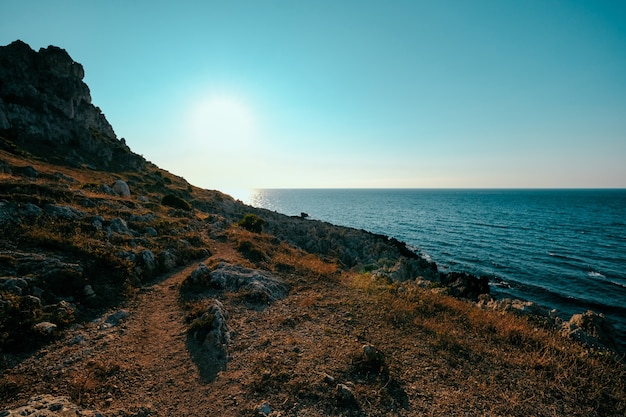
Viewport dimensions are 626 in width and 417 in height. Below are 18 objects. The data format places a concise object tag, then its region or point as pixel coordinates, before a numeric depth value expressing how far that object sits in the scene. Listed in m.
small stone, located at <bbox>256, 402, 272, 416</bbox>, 7.55
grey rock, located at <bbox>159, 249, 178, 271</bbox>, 18.02
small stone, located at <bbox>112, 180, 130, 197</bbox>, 34.69
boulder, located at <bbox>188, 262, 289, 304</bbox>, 15.45
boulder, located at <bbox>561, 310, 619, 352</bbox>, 14.18
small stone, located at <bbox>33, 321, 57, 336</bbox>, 9.82
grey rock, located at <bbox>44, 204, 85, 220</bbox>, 17.50
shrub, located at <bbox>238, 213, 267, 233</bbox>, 37.03
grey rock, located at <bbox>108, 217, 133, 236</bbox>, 19.05
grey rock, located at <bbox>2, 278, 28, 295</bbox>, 10.75
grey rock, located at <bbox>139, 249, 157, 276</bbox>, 16.61
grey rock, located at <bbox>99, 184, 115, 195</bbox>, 30.94
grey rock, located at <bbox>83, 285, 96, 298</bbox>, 12.60
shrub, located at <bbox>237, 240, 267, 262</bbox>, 22.28
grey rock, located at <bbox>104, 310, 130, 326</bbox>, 11.68
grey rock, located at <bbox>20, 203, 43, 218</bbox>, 16.42
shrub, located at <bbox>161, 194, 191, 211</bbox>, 39.47
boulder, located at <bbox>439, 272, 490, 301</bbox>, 31.48
